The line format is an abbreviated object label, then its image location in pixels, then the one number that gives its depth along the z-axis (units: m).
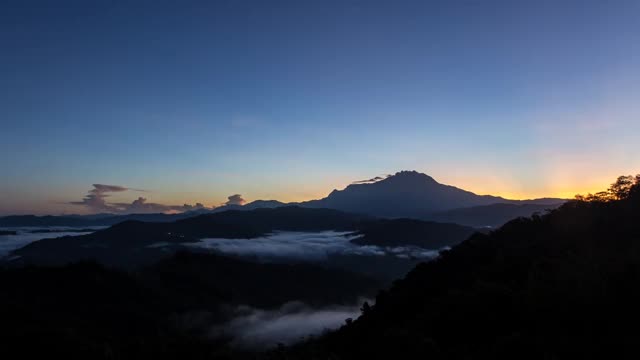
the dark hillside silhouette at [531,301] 35.47
